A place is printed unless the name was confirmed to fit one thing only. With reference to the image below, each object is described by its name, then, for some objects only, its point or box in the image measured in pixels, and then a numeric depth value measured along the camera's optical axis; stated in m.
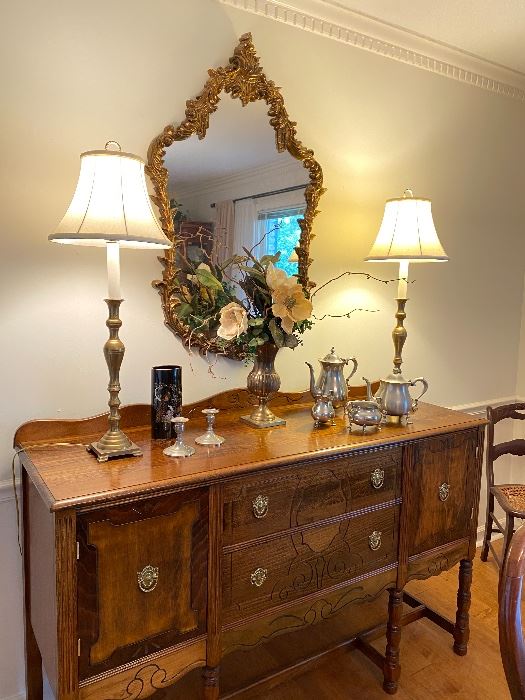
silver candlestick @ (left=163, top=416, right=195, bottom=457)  1.56
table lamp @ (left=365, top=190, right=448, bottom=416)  2.08
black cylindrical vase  1.69
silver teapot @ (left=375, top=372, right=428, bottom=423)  2.00
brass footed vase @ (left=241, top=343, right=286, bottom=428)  1.87
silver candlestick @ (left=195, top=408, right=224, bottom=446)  1.67
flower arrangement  1.74
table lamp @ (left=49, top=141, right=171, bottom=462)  1.38
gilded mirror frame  1.81
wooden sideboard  1.32
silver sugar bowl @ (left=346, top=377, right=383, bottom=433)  1.86
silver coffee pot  2.00
